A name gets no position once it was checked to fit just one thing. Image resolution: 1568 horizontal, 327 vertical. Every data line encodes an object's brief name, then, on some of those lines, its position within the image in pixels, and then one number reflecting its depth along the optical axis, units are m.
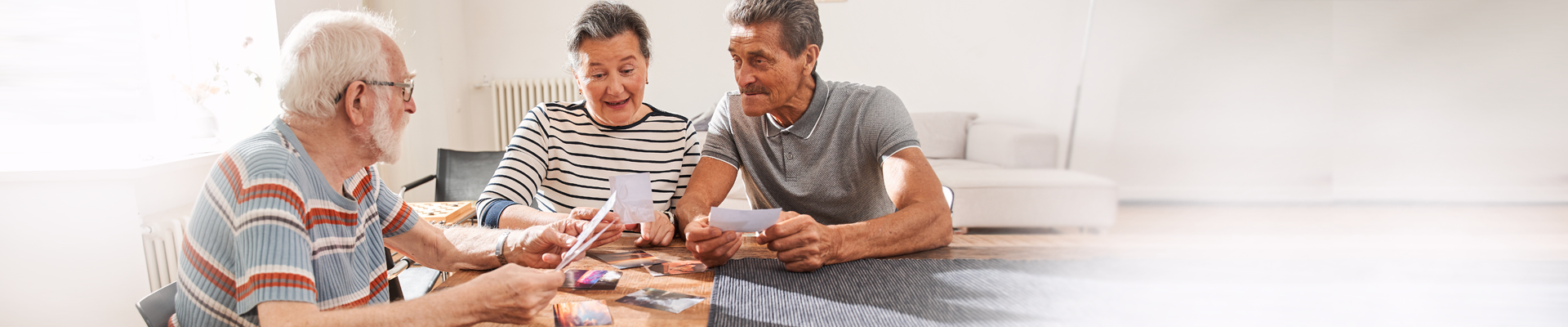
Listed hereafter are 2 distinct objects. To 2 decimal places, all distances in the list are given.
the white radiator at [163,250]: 2.21
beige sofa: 3.54
